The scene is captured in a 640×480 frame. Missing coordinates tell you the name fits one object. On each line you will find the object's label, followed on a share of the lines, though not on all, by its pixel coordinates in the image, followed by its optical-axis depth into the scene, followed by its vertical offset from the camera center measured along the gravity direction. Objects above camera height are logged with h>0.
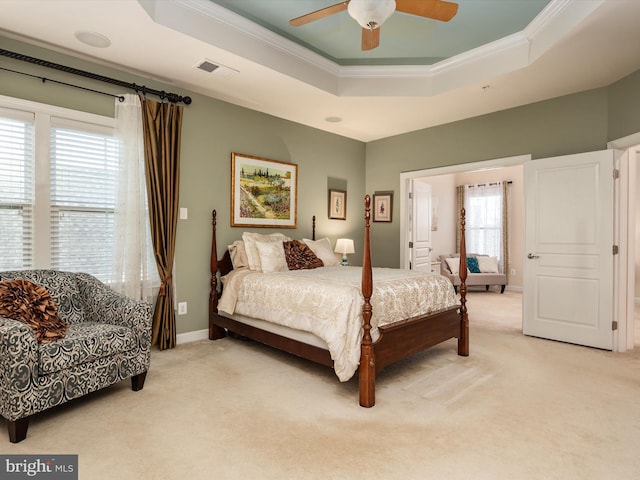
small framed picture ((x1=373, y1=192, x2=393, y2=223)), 5.71 +0.49
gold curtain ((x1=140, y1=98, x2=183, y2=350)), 3.55 +0.45
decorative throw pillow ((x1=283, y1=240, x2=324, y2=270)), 4.07 -0.21
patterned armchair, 1.99 -0.68
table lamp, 5.32 -0.13
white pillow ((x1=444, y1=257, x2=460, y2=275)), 7.34 -0.50
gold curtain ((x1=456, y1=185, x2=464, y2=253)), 8.48 +0.82
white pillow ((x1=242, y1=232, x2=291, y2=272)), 3.87 -0.08
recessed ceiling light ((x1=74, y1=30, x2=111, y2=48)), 2.83 +1.54
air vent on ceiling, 3.30 +1.54
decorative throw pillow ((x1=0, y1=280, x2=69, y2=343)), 2.23 -0.44
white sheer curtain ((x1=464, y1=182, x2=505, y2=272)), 7.88 +0.43
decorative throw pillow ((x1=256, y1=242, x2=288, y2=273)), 3.82 -0.20
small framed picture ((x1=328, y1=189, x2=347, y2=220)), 5.47 +0.50
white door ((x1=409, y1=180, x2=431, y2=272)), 5.63 +0.18
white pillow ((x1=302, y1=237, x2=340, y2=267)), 4.49 -0.17
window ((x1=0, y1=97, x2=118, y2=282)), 2.90 +0.41
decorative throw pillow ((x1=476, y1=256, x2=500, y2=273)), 7.40 -0.52
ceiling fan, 2.06 +1.39
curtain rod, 2.86 +1.39
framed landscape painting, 4.35 +0.56
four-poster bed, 2.54 -0.80
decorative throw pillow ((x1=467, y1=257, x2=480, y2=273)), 7.34 -0.52
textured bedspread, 2.61 -0.51
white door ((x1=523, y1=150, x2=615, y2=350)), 3.70 -0.10
